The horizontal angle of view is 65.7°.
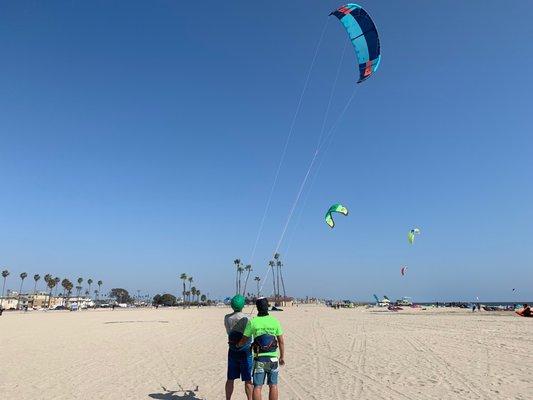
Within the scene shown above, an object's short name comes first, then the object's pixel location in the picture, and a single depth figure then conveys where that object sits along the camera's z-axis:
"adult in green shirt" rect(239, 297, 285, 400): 5.54
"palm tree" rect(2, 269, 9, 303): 127.44
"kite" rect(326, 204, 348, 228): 27.48
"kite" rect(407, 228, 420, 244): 47.97
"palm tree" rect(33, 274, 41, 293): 134.62
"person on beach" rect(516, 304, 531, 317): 33.18
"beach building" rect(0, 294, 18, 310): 103.99
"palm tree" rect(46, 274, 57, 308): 130.50
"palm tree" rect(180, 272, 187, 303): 149.12
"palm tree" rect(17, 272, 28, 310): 126.94
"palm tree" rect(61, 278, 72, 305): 137.75
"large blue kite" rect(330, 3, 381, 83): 11.84
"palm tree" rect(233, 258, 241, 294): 140.62
